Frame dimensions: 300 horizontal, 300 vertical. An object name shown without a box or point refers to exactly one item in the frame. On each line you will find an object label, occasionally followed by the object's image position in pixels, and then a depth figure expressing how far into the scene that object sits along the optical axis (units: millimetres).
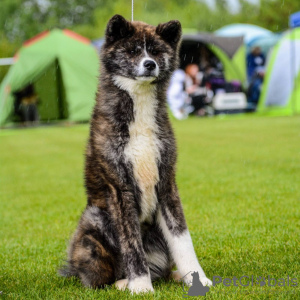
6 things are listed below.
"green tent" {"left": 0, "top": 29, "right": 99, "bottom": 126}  20562
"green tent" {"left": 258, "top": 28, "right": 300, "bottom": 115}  21797
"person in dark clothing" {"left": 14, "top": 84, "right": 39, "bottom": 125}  22827
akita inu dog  3459
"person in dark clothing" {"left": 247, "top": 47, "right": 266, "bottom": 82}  25531
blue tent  26247
